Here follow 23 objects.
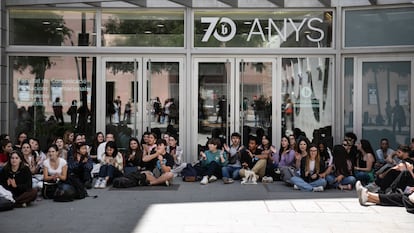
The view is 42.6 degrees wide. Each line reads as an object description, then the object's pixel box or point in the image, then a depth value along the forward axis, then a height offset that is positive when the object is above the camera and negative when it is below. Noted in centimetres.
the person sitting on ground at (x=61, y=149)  1194 -93
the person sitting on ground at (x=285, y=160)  1161 -120
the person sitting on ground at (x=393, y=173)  953 -115
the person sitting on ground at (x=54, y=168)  990 -112
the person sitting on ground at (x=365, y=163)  1162 -122
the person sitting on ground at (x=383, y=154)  1202 -107
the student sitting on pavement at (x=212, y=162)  1221 -124
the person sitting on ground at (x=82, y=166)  1134 -125
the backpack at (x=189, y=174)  1221 -151
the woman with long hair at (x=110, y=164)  1148 -122
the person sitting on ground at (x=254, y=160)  1226 -121
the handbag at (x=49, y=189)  987 -151
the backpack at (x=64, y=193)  962 -155
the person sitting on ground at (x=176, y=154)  1273 -111
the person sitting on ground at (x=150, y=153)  1198 -103
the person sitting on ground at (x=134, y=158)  1192 -112
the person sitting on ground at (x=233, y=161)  1212 -123
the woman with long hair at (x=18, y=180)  910 -124
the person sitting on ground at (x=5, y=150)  1109 -88
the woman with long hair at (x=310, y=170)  1095 -127
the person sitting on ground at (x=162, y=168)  1145 -132
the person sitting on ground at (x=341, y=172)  1108 -134
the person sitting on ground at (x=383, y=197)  916 -153
